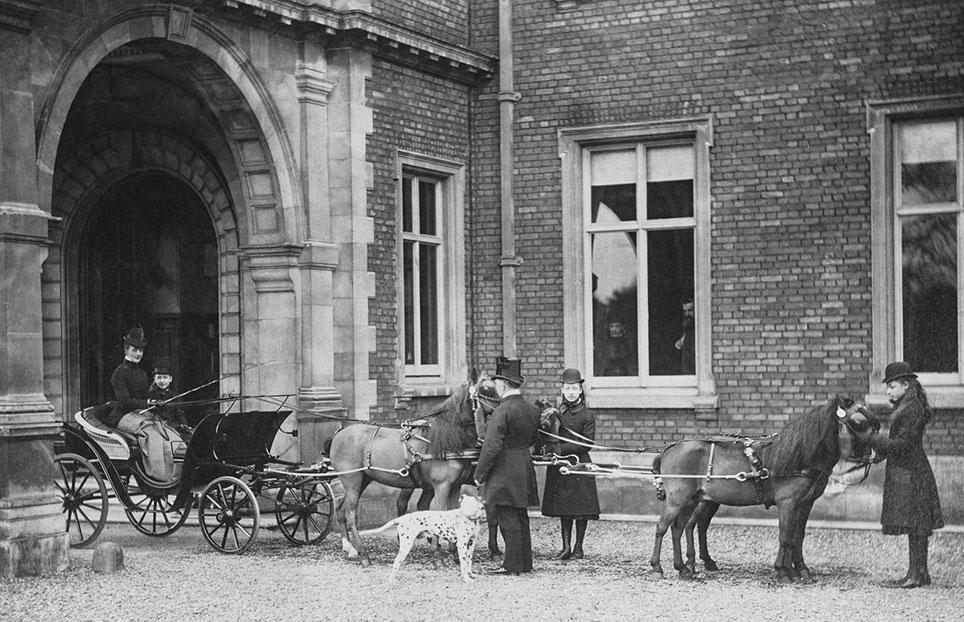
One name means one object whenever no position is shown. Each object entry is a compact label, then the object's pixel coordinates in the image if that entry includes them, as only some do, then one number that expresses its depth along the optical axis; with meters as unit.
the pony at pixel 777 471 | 10.19
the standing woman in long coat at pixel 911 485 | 10.15
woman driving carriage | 12.24
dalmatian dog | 10.62
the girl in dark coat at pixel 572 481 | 11.62
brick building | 14.04
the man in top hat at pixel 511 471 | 10.89
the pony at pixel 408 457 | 11.62
